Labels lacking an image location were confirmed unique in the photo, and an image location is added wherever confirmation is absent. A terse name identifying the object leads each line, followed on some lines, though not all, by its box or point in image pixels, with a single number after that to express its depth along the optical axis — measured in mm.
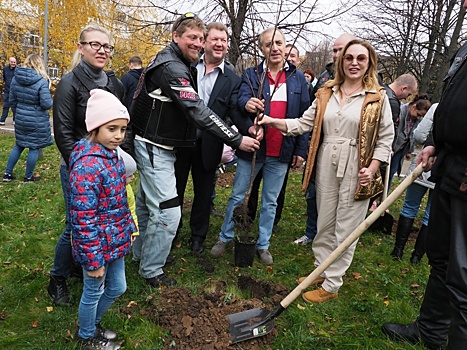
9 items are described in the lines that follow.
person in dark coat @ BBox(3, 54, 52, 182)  6129
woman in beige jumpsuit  3117
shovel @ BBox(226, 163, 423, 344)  2670
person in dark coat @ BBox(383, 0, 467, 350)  2195
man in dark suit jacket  3824
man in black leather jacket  3064
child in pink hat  2176
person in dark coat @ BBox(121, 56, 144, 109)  5605
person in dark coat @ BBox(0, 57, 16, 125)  10888
